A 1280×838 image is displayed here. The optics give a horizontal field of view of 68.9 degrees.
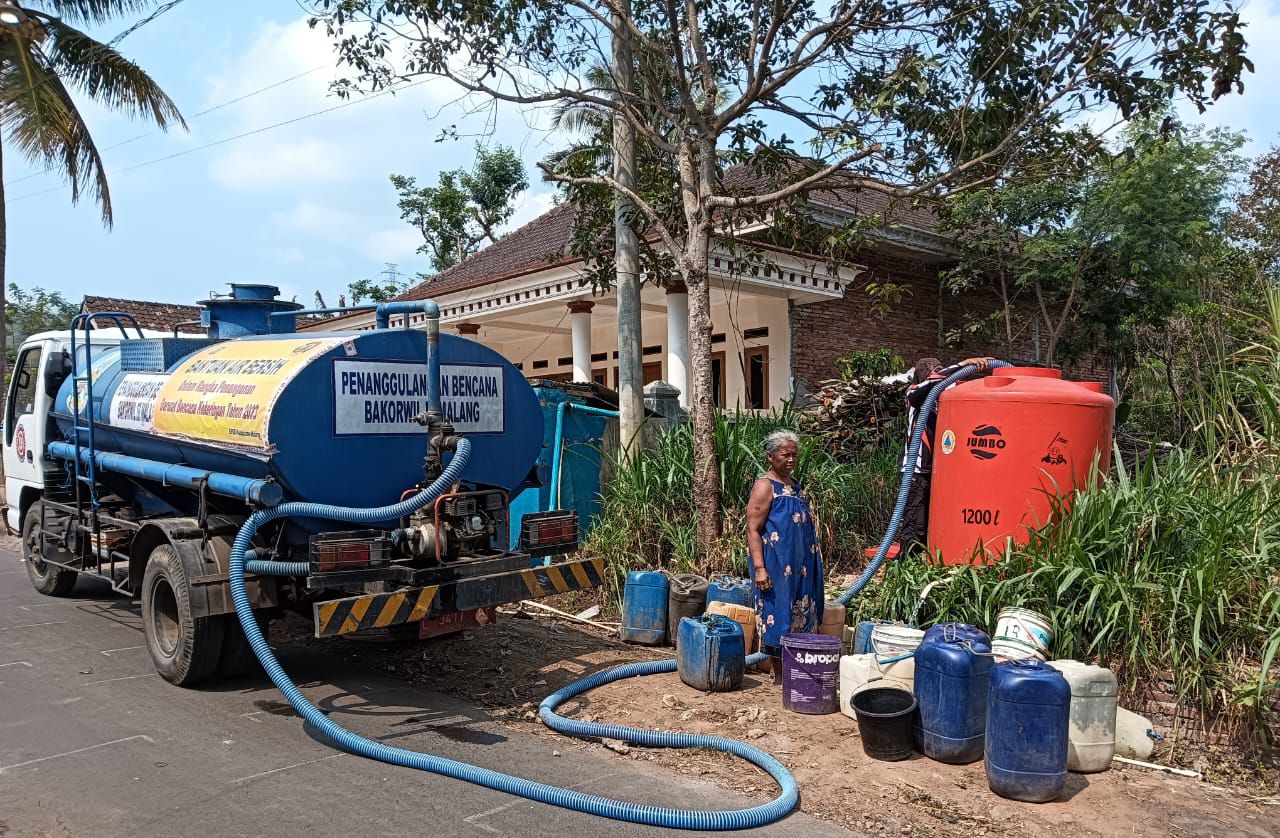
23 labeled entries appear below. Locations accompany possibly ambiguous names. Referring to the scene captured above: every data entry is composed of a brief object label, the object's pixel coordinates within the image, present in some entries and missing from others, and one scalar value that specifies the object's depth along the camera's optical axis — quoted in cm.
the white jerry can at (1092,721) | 459
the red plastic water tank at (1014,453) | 603
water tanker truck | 538
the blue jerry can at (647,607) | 700
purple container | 539
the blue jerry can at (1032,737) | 422
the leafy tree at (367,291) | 3541
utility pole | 906
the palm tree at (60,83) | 1391
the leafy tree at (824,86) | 704
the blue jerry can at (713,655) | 579
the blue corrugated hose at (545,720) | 398
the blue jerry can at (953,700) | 462
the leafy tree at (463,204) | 3117
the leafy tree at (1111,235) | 1402
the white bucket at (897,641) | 528
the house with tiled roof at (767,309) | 1370
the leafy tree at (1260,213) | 1814
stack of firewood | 907
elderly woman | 577
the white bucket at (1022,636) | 505
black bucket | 468
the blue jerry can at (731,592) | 668
